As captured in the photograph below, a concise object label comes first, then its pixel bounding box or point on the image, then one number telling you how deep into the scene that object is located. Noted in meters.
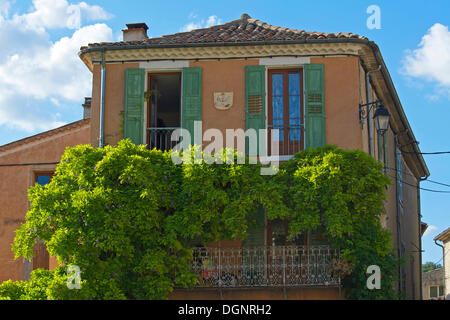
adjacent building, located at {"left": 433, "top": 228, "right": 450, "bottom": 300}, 30.28
